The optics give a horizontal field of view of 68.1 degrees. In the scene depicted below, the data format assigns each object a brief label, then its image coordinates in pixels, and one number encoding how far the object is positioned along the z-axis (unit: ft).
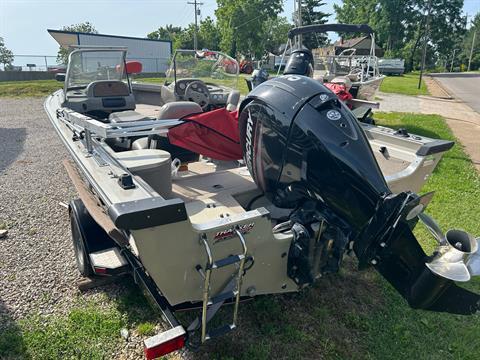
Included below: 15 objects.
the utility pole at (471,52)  200.95
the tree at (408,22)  167.12
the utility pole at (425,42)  62.74
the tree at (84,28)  190.37
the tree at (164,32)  270.87
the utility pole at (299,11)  44.70
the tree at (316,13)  179.11
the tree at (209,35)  164.14
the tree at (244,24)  132.09
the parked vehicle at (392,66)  123.54
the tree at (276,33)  172.45
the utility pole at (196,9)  145.79
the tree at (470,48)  210.47
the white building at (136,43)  66.28
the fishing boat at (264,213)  5.46
